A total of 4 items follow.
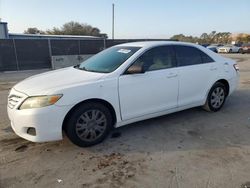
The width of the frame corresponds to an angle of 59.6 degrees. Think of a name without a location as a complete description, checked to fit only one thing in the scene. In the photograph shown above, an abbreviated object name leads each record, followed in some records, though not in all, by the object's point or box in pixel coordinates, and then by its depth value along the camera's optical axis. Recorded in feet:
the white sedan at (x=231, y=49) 100.07
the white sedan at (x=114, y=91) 10.02
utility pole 104.83
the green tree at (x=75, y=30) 163.18
